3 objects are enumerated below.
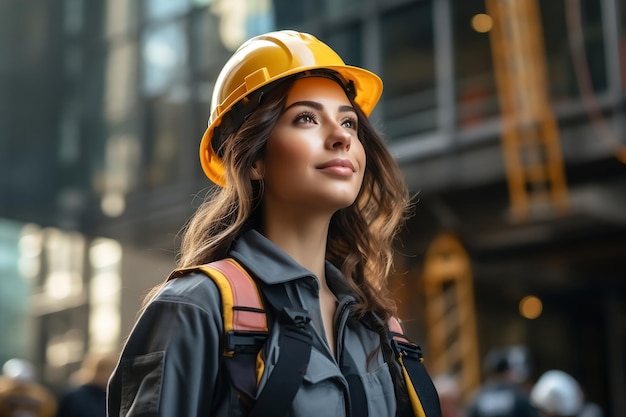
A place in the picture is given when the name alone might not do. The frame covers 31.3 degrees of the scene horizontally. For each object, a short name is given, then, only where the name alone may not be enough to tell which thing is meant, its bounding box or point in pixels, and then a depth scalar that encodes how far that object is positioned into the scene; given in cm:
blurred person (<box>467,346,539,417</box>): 891
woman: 225
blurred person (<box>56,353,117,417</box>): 691
